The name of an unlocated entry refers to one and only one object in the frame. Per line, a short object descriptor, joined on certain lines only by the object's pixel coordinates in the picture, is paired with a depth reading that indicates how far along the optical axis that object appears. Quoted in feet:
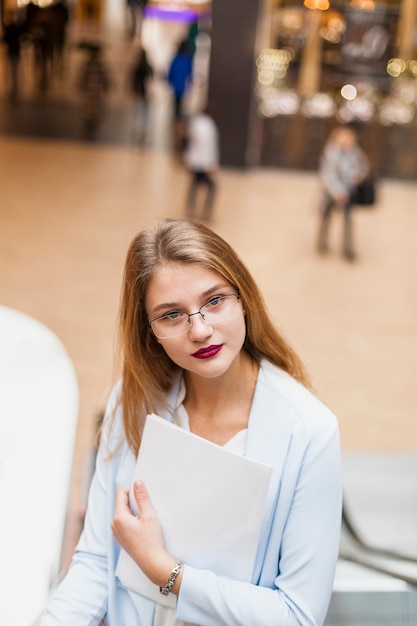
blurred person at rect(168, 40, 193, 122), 50.06
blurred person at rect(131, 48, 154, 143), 52.62
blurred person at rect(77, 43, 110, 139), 51.39
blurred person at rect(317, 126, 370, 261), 32.11
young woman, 5.57
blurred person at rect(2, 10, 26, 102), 53.11
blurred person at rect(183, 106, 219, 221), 35.01
